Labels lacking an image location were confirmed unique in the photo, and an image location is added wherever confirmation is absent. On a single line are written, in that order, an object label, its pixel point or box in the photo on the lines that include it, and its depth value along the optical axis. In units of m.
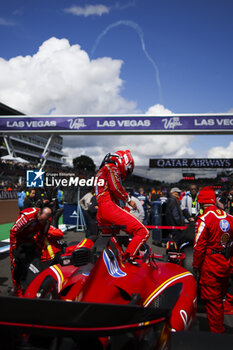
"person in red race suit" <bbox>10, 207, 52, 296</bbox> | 3.66
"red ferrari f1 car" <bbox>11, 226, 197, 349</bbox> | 1.20
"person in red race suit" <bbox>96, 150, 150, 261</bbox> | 3.47
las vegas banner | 13.24
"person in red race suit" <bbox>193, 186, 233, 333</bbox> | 3.33
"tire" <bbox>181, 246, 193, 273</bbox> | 5.06
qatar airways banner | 39.94
